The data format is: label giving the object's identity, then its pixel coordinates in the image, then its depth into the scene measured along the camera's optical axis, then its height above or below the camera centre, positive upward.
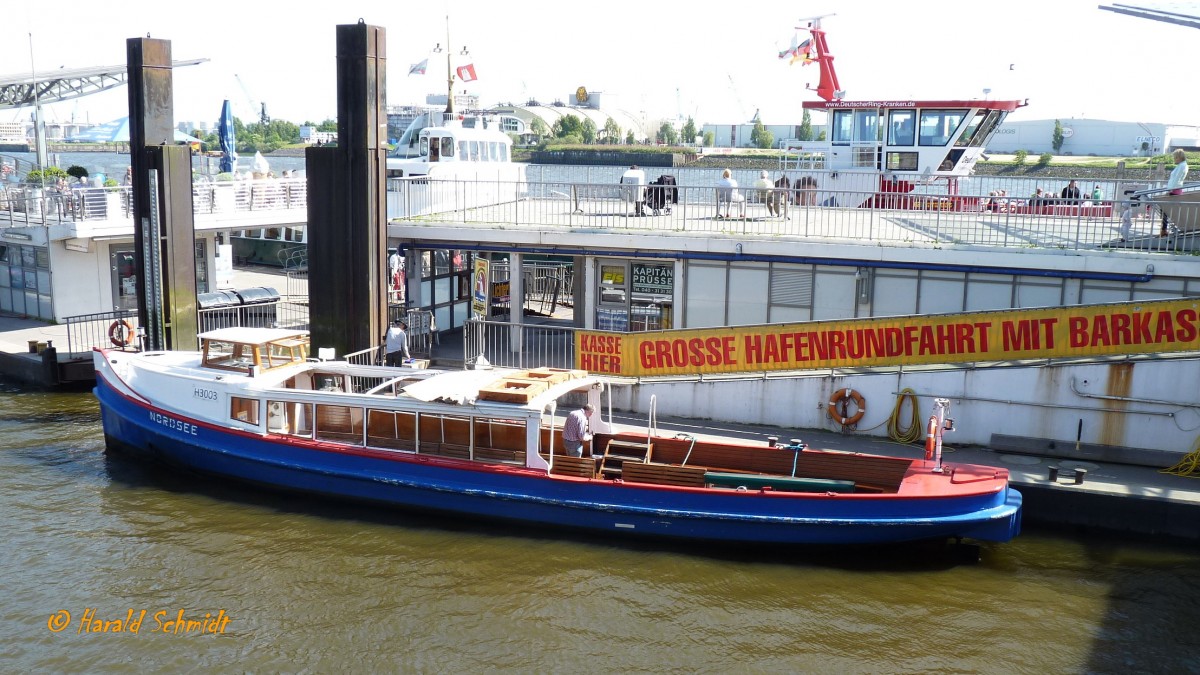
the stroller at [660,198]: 22.69 -0.27
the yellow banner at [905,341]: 16.00 -2.62
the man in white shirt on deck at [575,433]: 14.77 -3.69
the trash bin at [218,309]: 23.44 -3.11
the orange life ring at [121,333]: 19.66 -3.13
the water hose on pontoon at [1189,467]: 15.30 -4.17
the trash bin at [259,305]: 24.08 -3.11
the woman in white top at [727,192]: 21.62 -0.10
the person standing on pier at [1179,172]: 20.02 +0.49
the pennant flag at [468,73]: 32.91 +3.63
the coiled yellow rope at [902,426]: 17.11 -4.05
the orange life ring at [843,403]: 17.42 -3.77
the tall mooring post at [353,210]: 19.22 -0.58
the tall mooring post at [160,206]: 20.56 -0.60
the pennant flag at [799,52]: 32.41 +4.48
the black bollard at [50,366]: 21.45 -4.14
